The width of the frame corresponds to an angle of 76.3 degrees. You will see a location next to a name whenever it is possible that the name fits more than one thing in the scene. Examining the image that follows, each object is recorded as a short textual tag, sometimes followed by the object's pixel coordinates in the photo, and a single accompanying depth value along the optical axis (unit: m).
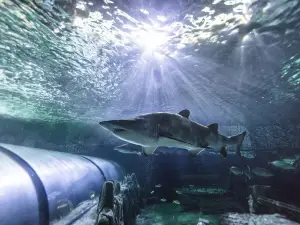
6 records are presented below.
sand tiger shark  3.13
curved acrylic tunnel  5.43
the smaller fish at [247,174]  12.46
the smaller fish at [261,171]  11.85
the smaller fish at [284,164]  11.44
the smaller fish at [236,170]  11.65
